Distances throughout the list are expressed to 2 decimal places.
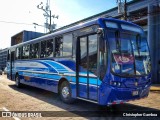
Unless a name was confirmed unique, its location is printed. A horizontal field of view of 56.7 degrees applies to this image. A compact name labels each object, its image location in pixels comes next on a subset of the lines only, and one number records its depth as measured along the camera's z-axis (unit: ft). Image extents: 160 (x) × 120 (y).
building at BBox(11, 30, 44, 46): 122.38
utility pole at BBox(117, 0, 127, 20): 47.53
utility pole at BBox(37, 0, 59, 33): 82.57
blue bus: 16.37
